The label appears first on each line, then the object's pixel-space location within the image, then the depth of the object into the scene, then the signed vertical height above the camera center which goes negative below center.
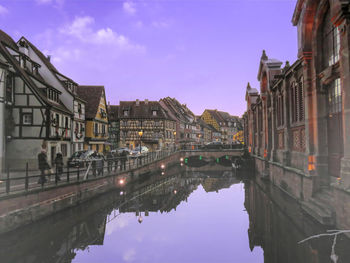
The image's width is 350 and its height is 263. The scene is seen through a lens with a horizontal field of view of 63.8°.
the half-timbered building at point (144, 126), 55.88 +3.16
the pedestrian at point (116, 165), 21.92 -1.79
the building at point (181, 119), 67.50 +5.96
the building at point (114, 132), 57.28 +2.06
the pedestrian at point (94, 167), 18.65 -1.67
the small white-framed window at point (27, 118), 23.23 +2.00
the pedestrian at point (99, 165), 19.58 -1.63
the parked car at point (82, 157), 24.80 -1.39
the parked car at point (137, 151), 38.51 -1.33
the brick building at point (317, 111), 10.27 +1.54
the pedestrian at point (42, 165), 13.17 -1.11
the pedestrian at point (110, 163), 21.02 -1.61
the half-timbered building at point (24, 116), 22.48 +2.14
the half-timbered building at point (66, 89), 28.70 +5.88
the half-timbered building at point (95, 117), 35.56 +3.29
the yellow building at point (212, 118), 101.00 +8.52
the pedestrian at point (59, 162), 16.07 -1.14
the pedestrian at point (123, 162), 23.58 -1.75
